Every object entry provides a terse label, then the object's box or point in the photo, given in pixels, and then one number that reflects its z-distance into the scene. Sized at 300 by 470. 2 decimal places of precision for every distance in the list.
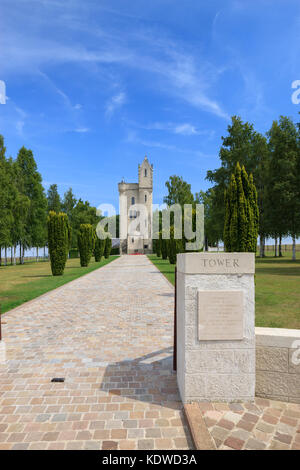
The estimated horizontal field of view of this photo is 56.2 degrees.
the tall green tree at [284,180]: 26.69
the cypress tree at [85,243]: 27.92
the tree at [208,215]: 35.94
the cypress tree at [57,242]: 20.20
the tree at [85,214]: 49.09
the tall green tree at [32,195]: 41.59
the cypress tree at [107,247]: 45.42
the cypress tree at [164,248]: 38.51
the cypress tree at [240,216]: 16.42
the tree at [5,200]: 31.52
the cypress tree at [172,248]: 27.36
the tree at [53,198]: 59.08
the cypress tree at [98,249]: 36.67
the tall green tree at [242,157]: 34.00
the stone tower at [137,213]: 64.19
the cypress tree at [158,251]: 48.91
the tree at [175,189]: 54.68
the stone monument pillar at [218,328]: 3.63
